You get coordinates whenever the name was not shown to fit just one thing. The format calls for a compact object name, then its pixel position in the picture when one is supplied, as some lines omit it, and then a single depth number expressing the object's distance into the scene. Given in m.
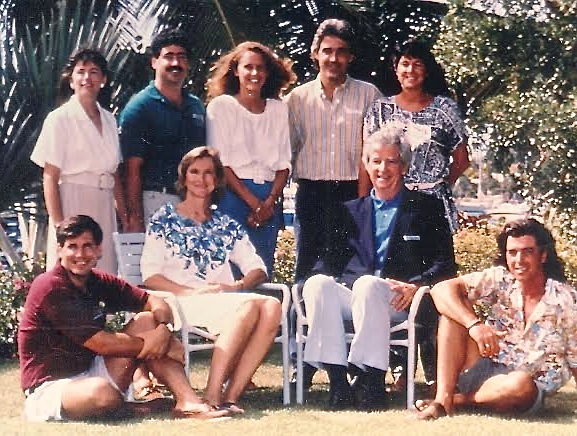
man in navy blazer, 5.43
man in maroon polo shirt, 4.89
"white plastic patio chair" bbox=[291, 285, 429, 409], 5.47
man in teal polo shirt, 6.13
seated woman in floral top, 5.35
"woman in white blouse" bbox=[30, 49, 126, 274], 5.94
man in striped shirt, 6.39
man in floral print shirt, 5.06
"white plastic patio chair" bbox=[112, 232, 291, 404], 5.45
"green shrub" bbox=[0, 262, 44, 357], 7.36
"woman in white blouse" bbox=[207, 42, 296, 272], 6.19
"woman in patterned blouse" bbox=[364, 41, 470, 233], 6.15
